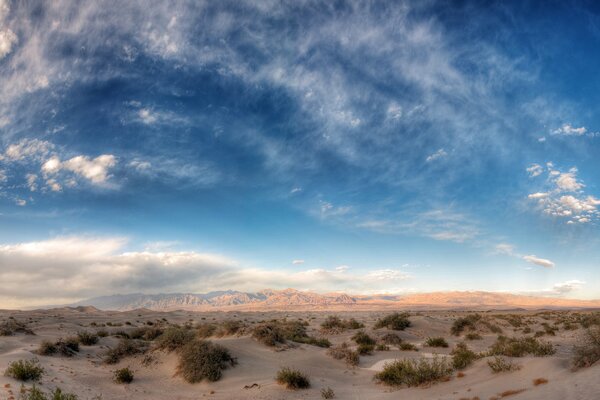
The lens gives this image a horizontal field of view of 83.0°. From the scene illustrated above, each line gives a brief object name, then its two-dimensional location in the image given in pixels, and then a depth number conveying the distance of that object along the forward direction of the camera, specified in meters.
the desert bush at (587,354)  9.30
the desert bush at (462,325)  30.73
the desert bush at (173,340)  17.20
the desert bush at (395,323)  30.66
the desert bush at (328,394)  12.09
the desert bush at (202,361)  14.38
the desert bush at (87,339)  20.56
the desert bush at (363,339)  23.79
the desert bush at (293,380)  13.10
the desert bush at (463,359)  12.72
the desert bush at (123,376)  13.89
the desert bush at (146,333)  24.75
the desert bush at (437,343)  23.52
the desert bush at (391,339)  24.67
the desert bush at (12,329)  21.72
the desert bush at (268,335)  20.50
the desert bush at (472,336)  26.97
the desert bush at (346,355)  17.94
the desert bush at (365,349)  20.34
